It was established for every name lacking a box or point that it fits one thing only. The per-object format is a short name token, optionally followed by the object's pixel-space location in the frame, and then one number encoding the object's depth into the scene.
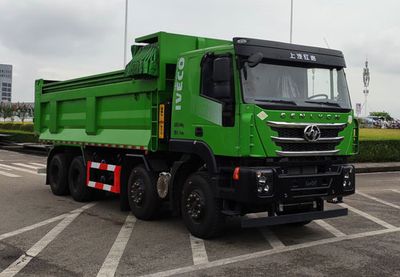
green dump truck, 6.86
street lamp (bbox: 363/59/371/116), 70.11
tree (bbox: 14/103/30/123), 68.83
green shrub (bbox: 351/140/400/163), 21.17
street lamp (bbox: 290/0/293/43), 28.69
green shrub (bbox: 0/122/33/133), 36.58
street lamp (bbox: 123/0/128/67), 32.28
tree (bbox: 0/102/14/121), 74.65
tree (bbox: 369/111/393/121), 126.05
